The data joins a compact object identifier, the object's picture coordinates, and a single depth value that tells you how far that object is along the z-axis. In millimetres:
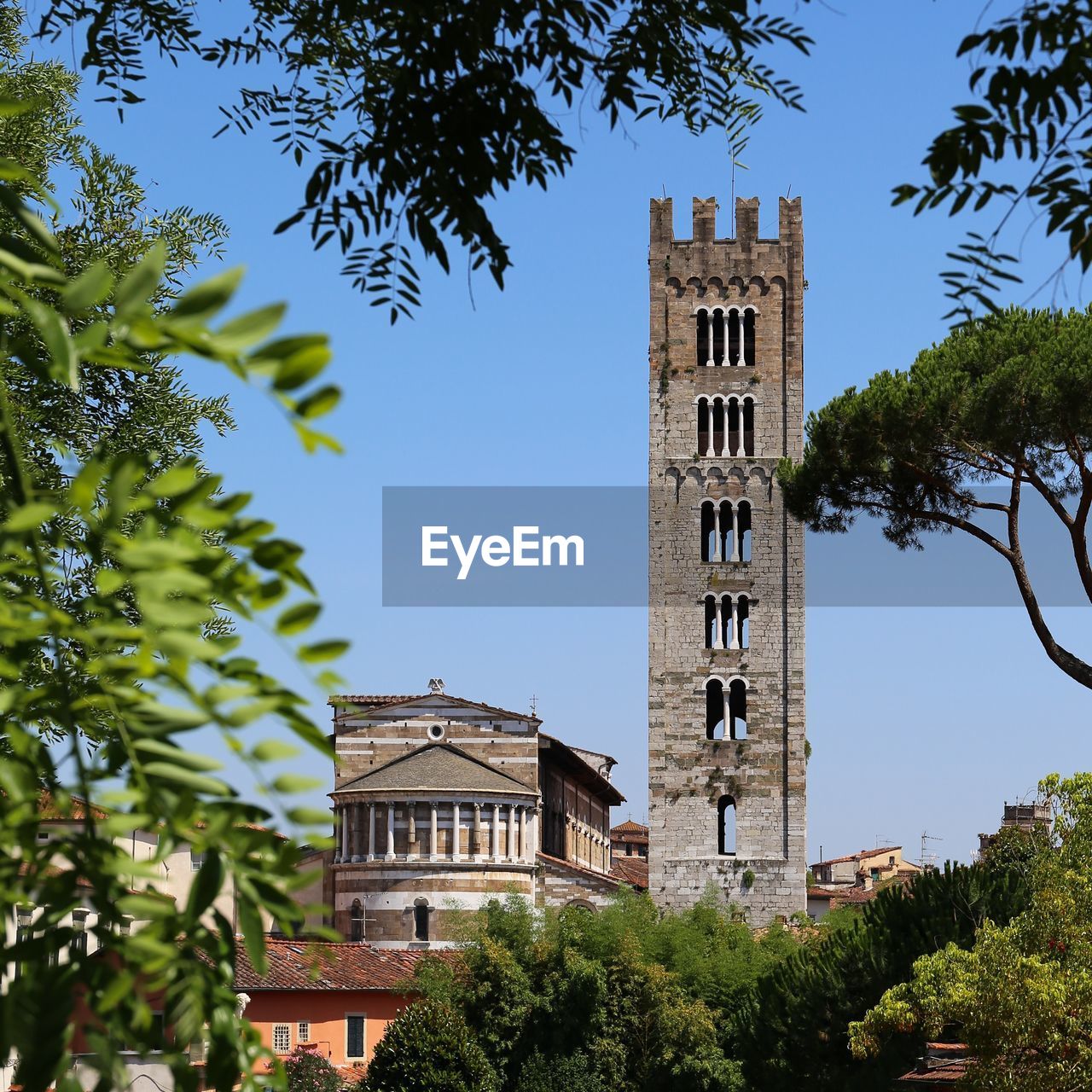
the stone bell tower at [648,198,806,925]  50125
